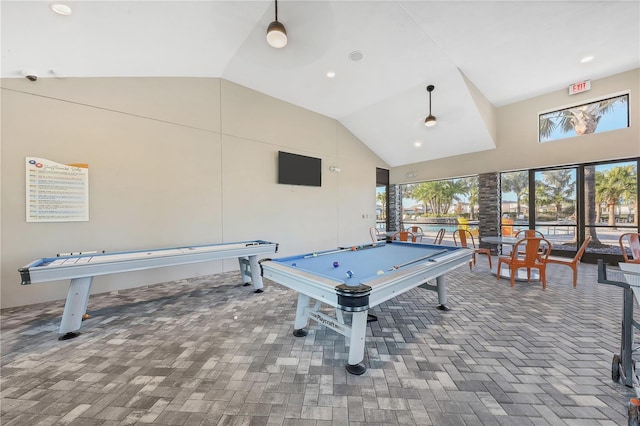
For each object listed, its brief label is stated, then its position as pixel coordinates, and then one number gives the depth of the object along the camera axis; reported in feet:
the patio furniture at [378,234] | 18.95
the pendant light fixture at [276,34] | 8.90
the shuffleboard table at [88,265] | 7.53
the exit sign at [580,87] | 16.25
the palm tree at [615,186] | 15.68
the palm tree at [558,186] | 18.13
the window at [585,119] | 15.58
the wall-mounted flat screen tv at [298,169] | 18.11
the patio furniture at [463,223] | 28.05
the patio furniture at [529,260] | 12.21
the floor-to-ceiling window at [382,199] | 27.32
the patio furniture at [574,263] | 12.09
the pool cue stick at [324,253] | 9.28
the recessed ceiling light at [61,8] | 7.44
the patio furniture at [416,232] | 19.71
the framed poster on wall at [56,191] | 10.20
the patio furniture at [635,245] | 11.56
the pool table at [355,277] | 5.50
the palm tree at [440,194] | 36.99
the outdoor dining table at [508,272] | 13.97
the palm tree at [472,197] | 29.86
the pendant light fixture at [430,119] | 16.37
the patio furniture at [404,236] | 18.82
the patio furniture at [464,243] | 16.24
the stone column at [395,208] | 27.78
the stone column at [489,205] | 20.63
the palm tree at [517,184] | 19.92
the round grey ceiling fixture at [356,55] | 13.25
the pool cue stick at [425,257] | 7.16
